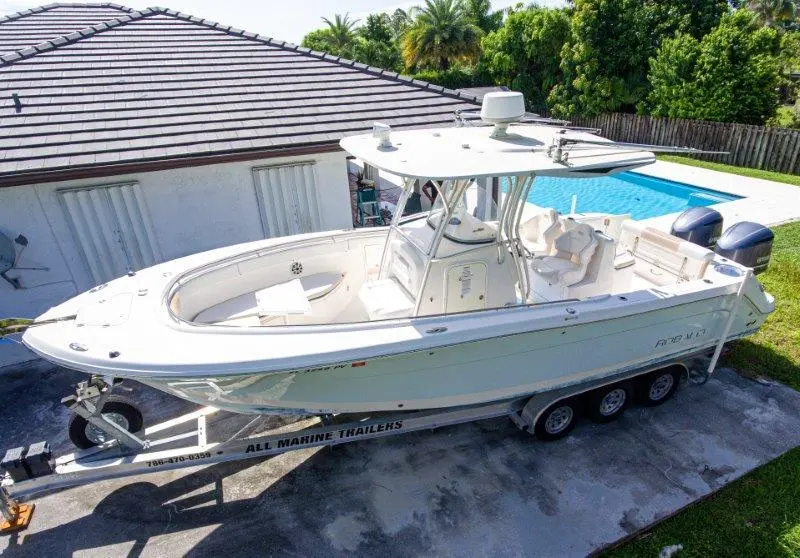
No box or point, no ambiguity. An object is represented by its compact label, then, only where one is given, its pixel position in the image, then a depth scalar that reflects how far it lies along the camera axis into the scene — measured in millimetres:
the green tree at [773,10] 32688
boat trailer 3404
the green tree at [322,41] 30812
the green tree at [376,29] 32375
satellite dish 5188
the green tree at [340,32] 30350
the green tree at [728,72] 14133
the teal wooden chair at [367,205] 9129
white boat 3264
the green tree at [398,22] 33131
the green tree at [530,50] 21281
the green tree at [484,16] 29484
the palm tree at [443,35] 25234
